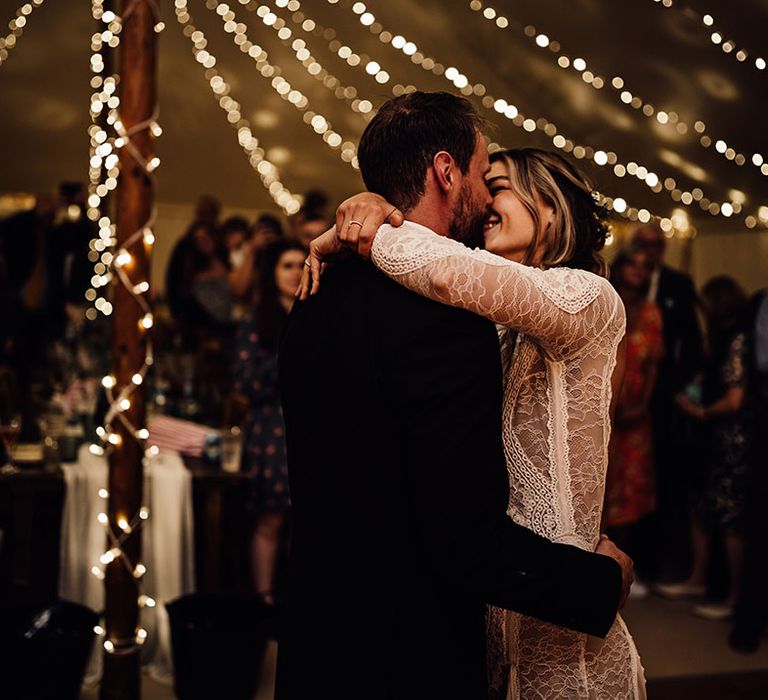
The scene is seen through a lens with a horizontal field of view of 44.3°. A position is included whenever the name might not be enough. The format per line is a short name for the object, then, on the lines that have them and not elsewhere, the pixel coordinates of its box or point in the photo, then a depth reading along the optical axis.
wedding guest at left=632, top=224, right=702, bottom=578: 4.73
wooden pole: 2.79
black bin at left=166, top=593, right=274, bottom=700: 3.02
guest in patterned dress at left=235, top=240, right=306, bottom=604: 3.66
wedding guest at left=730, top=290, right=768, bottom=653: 3.92
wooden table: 3.28
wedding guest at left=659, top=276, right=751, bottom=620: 4.29
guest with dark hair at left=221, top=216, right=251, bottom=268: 6.33
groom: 1.29
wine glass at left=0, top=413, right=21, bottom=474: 3.42
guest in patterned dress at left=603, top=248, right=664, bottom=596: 4.28
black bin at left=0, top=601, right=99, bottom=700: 2.85
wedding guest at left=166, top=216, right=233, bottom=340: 5.22
